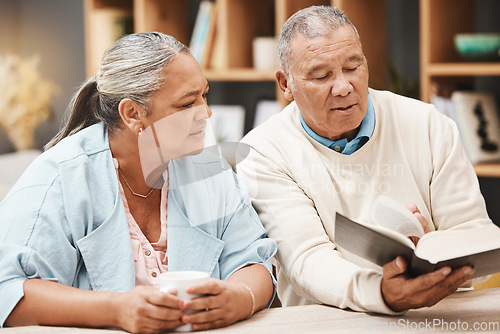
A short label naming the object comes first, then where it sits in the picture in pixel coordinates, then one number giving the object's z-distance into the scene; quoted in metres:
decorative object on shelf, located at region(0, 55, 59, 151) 4.37
